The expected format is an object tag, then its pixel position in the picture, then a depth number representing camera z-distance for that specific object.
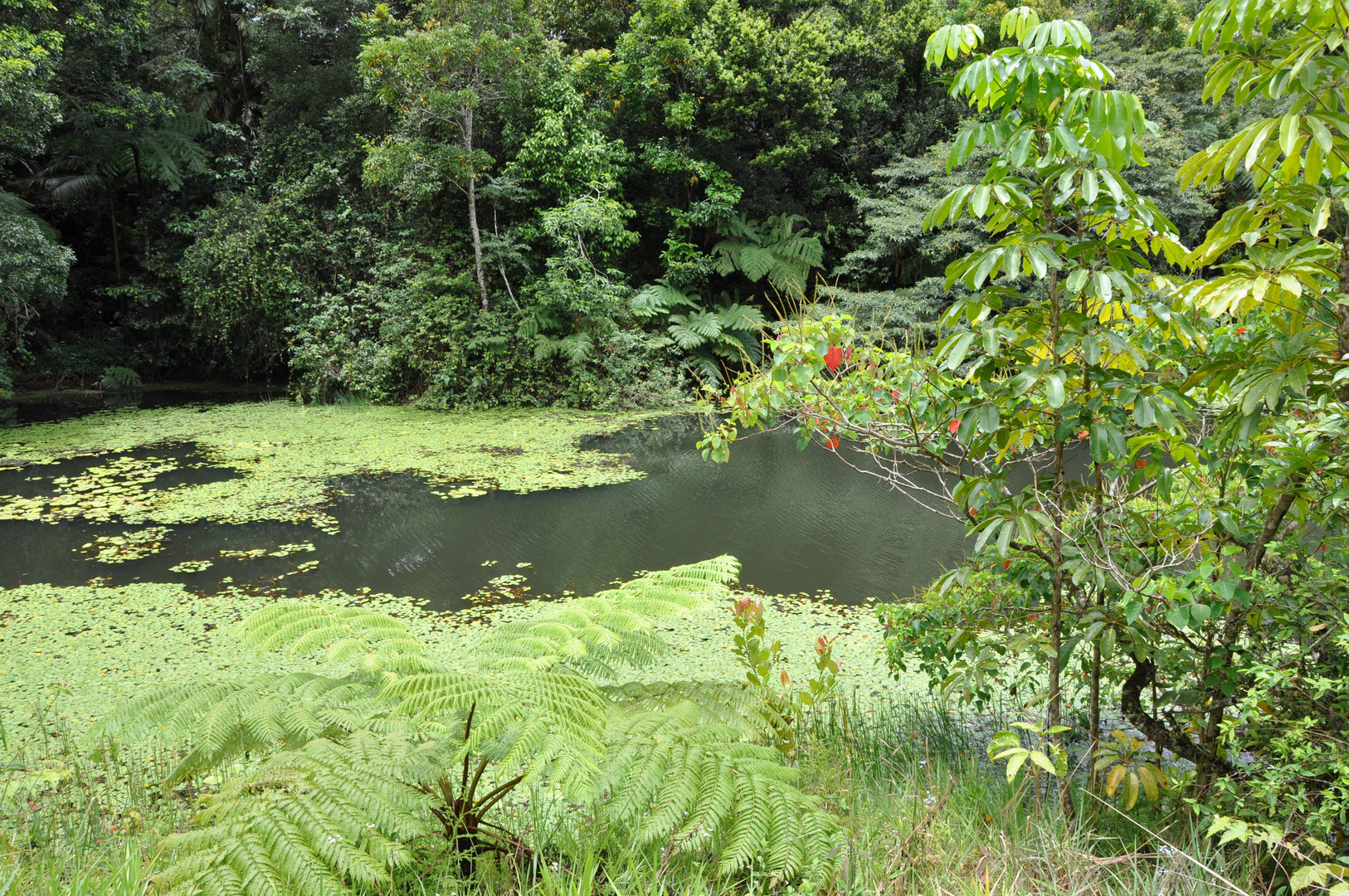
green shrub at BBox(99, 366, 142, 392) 9.75
